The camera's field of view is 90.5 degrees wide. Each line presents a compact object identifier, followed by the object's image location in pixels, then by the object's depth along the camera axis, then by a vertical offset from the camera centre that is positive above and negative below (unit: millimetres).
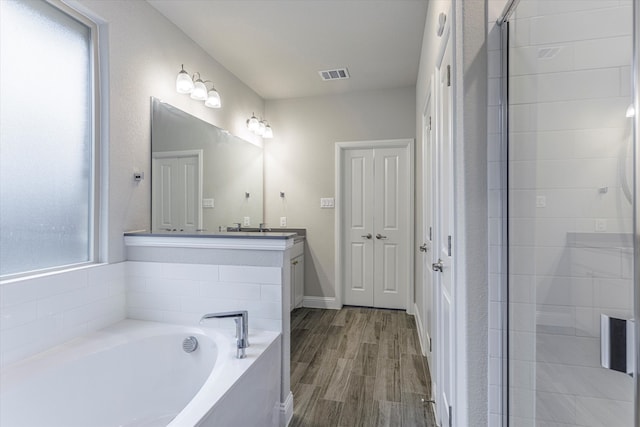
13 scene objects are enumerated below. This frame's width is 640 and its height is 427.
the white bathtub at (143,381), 1228 -753
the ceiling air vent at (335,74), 3296 +1465
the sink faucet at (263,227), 3735 -182
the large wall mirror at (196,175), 2281 +334
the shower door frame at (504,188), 1066 +81
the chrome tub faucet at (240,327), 1461 -551
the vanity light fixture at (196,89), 2385 +978
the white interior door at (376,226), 3777 -170
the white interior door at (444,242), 1363 -158
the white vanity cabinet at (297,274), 3574 -730
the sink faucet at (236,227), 3289 -159
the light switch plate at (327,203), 3889 +111
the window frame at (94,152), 1818 +348
